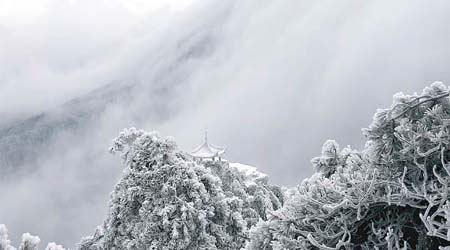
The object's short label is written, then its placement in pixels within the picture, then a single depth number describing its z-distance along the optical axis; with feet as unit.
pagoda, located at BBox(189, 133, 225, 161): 120.45
